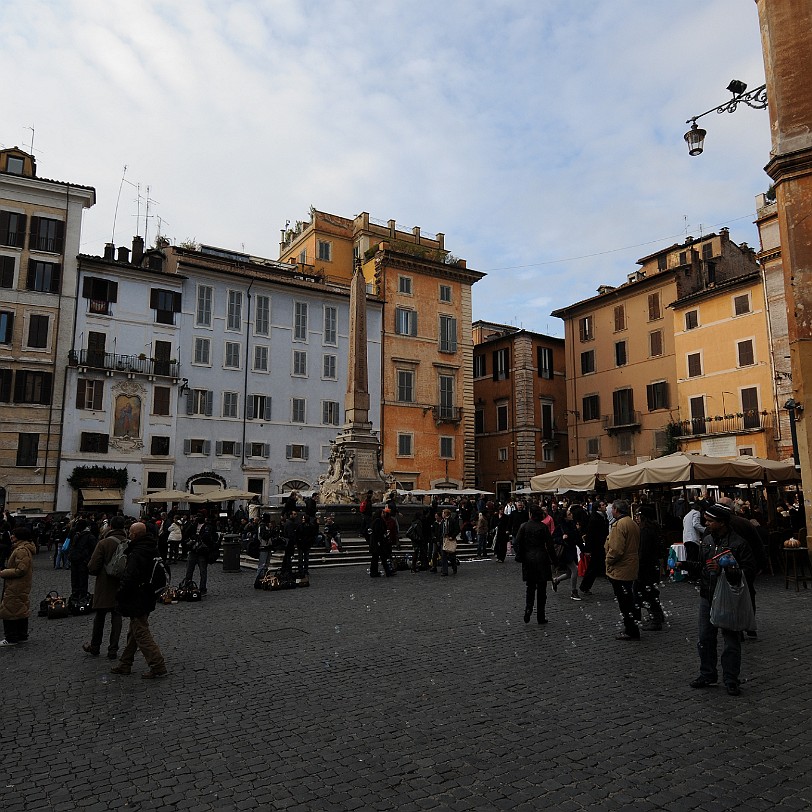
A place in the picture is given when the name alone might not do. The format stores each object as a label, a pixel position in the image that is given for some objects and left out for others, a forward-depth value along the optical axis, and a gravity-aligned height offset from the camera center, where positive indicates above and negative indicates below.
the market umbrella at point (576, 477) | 16.41 +0.87
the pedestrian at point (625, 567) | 7.88 -0.61
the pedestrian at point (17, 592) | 8.28 -0.92
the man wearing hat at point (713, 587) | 5.69 -0.63
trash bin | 16.73 -0.98
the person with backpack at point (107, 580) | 7.42 -0.71
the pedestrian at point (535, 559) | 8.79 -0.57
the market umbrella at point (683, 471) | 13.89 +0.86
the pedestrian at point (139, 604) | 6.57 -0.85
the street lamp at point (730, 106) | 12.42 +7.36
